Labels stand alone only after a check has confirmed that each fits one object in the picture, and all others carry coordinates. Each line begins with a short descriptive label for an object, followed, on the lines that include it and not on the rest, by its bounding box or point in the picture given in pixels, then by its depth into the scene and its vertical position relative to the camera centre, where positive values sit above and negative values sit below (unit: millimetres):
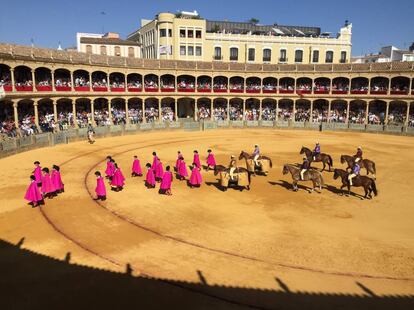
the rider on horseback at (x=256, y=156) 20984 -3244
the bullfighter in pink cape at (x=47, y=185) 15938 -3749
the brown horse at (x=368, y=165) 20297 -3673
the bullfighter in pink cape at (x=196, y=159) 20009 -3260
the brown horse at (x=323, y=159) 22469 -3647
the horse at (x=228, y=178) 17531 -3817
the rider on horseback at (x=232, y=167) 17469 -3351
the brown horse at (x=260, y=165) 20766 -3719
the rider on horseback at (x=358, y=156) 20520 -3173
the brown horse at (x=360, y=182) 16338 -3768
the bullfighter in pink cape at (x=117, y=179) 17391 -3815
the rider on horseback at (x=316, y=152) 23034 -3325
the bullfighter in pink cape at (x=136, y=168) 20422 -3831
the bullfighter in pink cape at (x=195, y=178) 18188 -3913
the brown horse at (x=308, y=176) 17453 -3681
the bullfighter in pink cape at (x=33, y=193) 14859 -3869
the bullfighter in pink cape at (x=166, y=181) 16750 -3752
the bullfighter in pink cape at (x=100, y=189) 15859 -3911
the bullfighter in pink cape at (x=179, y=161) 19553 -3362
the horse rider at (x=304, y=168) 17438 -3317
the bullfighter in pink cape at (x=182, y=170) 19812 -3822
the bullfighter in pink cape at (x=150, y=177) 17953 -3819
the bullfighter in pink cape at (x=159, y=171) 19031 -3730
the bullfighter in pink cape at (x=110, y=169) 19047 -3641
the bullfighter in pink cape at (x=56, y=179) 16359 -3591
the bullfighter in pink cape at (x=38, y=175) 17062 -3547
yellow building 53875 +9044
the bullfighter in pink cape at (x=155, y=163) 18841 -3304
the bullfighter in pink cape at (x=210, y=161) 21797 -3658
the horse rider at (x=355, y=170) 17172 -3365
